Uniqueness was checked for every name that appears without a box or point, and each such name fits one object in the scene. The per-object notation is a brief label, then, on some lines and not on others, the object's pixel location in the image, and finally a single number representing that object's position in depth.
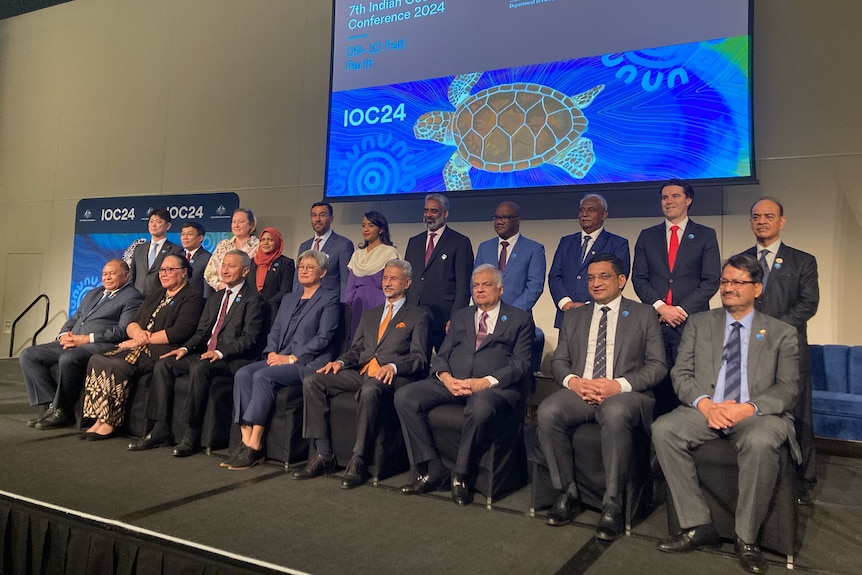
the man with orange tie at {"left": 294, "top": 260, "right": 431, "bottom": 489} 3.24
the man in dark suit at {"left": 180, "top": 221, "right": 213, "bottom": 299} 5.16
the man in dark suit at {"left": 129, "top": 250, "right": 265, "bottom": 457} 3.73
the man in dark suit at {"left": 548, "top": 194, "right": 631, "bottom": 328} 3.79
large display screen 4.35
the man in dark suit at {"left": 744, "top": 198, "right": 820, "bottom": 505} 3.05
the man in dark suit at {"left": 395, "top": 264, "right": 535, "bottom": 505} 2.96
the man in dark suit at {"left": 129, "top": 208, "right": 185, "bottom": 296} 5.20
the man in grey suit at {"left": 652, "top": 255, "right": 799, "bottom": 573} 2.28
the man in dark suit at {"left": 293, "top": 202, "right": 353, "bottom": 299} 4.54
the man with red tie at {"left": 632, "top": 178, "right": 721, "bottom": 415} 3.29
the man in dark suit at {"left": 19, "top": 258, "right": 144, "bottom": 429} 4.33
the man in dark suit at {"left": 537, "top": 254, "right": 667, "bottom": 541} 2.58
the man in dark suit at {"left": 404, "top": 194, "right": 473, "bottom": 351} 4.06
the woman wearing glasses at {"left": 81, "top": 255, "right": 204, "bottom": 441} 4.02
